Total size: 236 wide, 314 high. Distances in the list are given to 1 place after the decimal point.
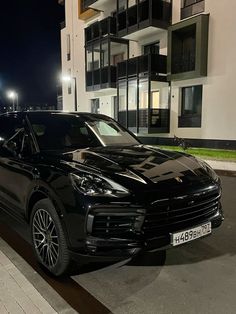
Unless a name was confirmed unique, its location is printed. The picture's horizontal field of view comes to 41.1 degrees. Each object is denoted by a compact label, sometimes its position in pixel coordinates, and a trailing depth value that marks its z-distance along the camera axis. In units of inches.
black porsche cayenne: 110.7
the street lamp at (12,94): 1569.9
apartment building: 590.9
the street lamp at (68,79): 991.1
